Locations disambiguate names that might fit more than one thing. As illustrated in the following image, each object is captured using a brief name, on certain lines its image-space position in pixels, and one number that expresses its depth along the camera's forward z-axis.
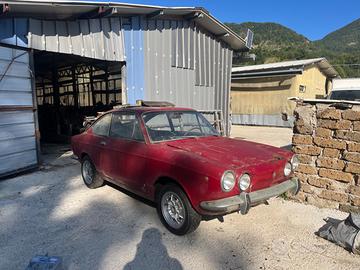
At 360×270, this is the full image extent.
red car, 3.38
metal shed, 6.48
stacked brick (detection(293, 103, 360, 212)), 4.56
